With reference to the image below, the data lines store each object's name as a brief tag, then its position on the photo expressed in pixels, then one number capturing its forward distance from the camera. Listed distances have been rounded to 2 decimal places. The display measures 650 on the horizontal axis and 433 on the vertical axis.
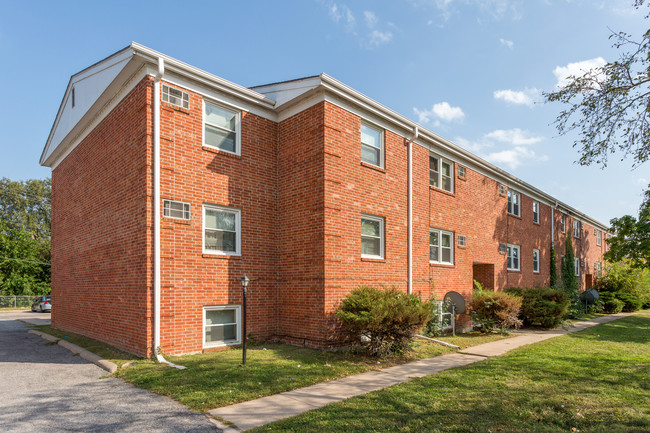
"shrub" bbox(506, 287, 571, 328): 14.79
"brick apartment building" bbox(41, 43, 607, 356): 8.76
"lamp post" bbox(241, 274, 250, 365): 7.48
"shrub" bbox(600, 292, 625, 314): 23.42
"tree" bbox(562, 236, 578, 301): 22.94
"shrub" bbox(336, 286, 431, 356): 8.51
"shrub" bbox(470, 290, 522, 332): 13.21
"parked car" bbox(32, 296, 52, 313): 28.40
